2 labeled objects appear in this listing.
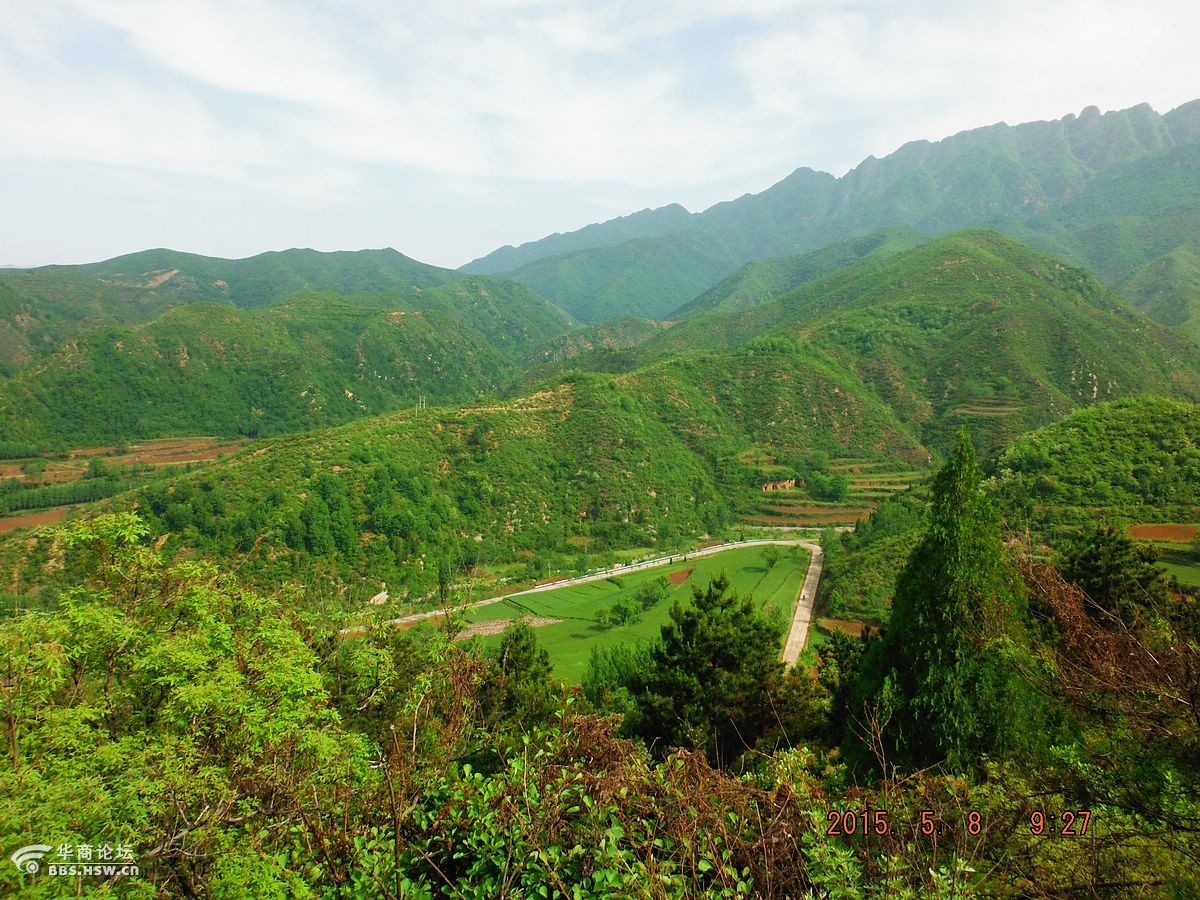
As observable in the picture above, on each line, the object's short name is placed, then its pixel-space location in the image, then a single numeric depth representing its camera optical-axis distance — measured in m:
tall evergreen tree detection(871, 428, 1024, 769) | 11.42
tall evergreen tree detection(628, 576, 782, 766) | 18.94
